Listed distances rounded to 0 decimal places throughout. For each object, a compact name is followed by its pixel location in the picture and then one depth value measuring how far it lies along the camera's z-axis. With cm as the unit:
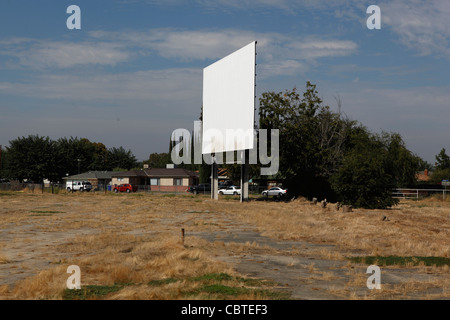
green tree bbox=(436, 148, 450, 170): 14599
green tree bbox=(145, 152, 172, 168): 14612
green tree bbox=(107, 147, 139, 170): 13612
